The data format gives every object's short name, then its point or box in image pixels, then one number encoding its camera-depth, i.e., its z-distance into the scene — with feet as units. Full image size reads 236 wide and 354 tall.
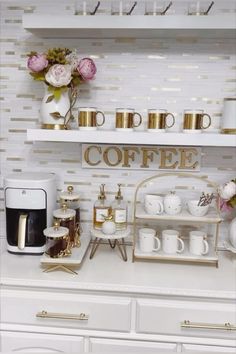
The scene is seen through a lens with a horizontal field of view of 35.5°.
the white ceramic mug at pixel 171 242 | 5.59
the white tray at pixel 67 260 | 5.13
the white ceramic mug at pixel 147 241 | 5.61
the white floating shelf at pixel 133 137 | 5.23
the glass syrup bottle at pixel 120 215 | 5.66
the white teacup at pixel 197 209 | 5.57
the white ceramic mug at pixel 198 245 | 5.56
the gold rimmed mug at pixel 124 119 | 5.40
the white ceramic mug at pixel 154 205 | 5.63
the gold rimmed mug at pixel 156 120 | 5.36
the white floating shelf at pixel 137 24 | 5.01
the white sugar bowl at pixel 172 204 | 5.60
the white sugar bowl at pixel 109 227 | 5.45
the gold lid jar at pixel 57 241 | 5.16
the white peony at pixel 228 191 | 5.49
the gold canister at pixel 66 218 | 5.46
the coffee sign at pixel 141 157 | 6.10
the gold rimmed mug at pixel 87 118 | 5.45
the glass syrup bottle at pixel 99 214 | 5.76
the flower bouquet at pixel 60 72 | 5.22
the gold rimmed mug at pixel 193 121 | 5.31
